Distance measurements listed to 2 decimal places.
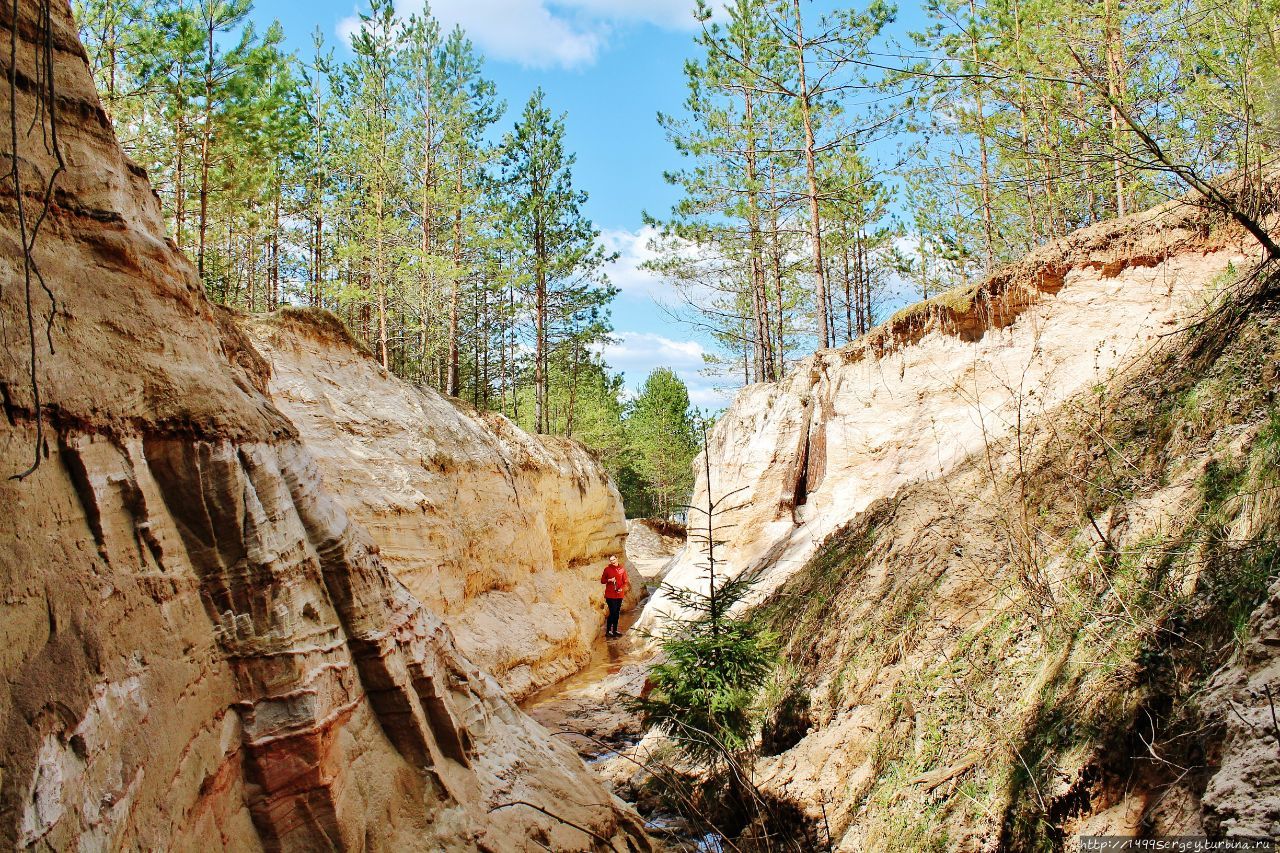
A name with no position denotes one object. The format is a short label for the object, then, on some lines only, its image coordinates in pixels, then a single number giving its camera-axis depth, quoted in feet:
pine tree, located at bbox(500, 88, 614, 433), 76.18
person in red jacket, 56.34
